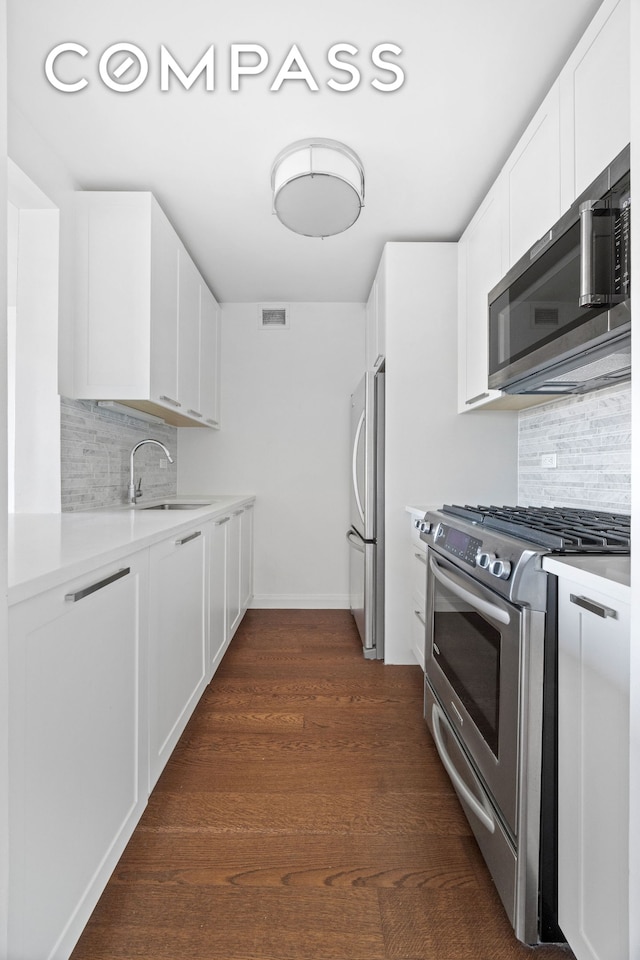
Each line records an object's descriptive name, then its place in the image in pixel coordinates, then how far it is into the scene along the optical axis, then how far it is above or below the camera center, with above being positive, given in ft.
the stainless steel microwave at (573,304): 3.93 +1.62
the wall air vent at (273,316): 13.24 +4.20
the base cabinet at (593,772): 2.90 -1.81
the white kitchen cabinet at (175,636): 5.06 -1.84
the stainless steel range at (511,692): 3.65 -1.76
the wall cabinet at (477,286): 7.36 +3.06
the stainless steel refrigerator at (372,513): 9.54 -0.68
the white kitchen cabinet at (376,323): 9.89 +3.32
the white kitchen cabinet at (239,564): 9.69 -1.84
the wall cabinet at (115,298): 7.74 +2.72
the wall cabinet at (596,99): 4.35 +3.55
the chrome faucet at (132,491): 9.05 -0.26
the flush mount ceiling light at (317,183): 6.57 +3.89
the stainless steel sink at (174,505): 9.96 -0.57
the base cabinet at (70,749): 2.78 -1.80
